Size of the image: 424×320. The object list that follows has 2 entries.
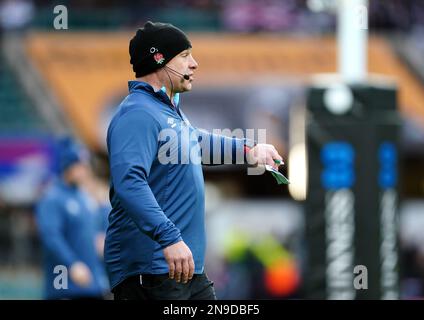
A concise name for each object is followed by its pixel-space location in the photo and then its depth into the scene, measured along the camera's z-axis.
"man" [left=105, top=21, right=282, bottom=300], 10.52
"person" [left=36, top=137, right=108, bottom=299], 19.56
